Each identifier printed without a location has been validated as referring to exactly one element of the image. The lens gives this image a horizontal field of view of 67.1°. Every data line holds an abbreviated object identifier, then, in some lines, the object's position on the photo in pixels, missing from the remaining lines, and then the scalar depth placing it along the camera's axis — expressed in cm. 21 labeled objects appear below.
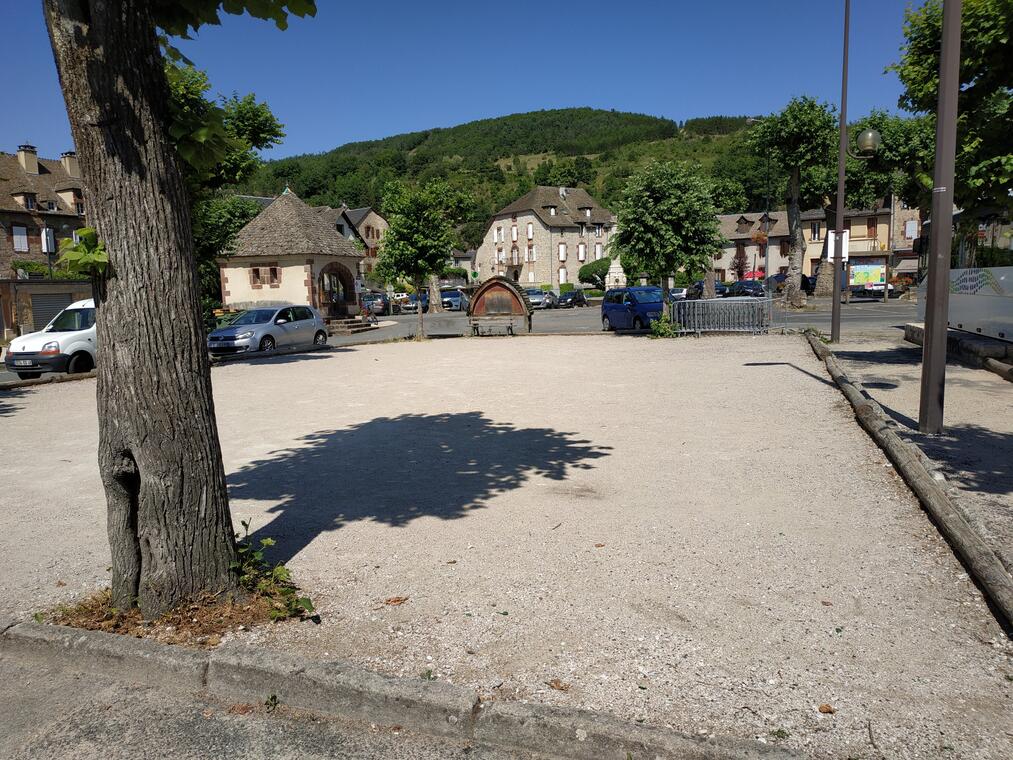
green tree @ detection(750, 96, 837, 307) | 3784
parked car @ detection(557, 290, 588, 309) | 5847
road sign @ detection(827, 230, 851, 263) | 2045
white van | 1806
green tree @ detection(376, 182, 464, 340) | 2744
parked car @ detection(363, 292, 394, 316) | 5657
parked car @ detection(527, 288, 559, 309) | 5688
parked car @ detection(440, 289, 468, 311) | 5922
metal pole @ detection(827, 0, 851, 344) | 1947
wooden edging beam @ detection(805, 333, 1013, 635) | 398
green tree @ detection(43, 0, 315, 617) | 382
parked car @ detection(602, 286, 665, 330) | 2748
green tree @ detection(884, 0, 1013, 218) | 1142
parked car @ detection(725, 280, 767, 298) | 5601
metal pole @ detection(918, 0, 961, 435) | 780
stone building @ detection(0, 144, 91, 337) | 4850
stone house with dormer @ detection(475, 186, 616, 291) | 8456
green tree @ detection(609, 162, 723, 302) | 2292
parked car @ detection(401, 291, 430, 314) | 6084
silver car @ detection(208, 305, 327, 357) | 2294
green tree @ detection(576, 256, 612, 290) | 7831
